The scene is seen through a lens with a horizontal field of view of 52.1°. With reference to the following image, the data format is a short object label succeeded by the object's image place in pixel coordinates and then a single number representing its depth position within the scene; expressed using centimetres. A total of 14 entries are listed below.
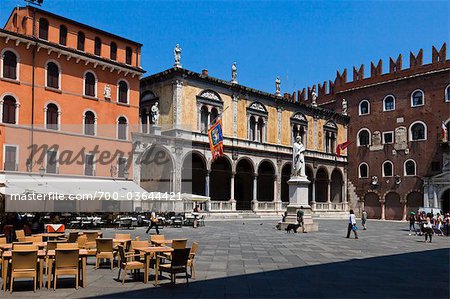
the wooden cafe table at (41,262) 927
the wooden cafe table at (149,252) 987
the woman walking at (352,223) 2094
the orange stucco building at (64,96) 2578
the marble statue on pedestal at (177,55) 3397
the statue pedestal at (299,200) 2481
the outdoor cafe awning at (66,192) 2209
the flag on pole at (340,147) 4400
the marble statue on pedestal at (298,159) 2483
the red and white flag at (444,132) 4172
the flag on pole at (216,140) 3072
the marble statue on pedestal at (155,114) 3156
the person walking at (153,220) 2125
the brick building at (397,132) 4288
